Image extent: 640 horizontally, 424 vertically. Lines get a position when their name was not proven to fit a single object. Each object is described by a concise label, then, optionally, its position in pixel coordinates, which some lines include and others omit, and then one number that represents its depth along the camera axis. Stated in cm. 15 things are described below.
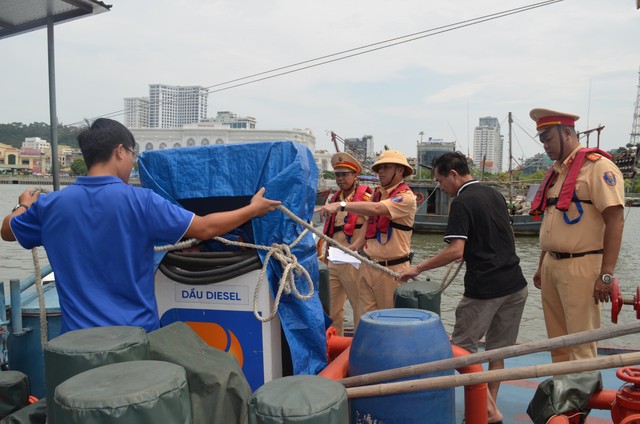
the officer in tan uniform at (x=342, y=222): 574
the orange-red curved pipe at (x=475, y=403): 275
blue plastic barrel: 238
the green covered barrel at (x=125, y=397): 144
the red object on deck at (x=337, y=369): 262
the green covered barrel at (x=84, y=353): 179
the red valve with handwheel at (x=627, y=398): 243
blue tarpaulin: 263
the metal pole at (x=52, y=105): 359
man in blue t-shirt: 227
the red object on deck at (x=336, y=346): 338
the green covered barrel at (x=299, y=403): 163
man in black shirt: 345
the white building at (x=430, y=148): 6989
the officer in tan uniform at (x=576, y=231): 336
